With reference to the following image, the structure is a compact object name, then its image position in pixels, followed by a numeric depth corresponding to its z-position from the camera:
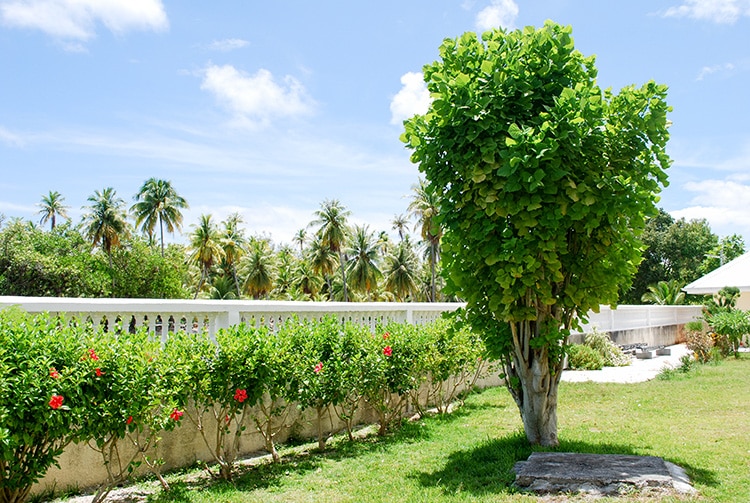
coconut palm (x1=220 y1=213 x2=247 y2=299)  55.31
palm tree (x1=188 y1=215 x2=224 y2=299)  52.69
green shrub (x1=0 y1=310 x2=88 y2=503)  3.82
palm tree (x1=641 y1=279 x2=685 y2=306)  32.59
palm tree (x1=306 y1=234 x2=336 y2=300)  56.34
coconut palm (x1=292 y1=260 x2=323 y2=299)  55.78
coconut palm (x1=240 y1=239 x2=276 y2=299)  54.47
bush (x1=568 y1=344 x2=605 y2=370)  14.56
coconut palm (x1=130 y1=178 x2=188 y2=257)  55.09
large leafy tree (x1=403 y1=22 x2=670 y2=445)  5.35
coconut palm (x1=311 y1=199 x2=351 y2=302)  55.38
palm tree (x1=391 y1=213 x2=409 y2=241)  70.50
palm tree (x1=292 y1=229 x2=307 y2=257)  70.50
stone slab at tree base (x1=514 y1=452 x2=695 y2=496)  4.51
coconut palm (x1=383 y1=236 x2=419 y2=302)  58.38
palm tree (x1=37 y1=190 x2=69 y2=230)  65.62
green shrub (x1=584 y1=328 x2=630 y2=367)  15.67
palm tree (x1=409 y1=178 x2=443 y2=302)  51.66
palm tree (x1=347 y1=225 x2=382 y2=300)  56.66
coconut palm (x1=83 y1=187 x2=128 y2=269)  47.88
